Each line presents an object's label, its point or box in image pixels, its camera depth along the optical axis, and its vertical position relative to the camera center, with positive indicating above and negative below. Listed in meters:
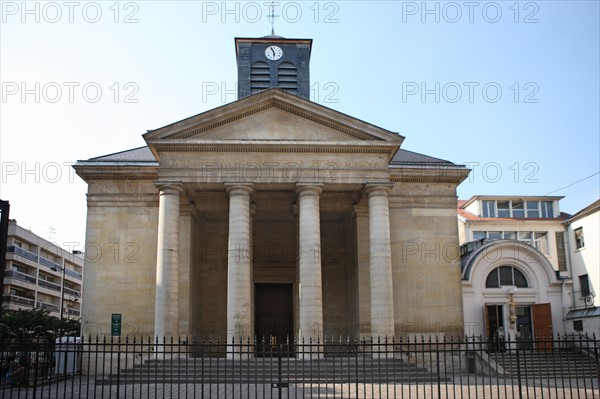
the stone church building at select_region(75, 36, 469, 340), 27.71 +4.52
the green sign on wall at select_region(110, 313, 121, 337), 30.09 -0.19
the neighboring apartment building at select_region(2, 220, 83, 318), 60.71 +4.97
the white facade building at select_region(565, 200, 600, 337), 33.66 +2.80
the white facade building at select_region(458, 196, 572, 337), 34.53 +1.45
